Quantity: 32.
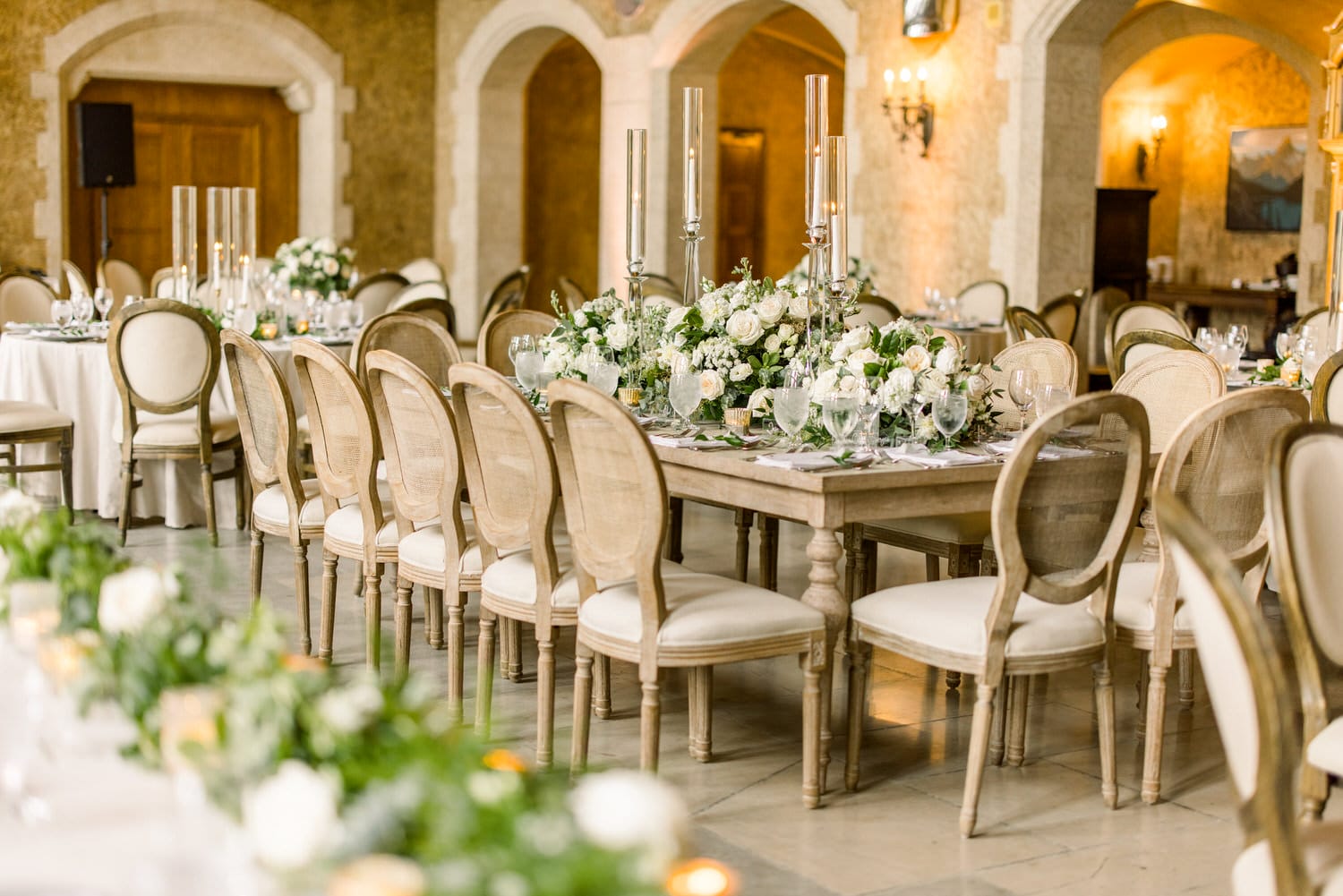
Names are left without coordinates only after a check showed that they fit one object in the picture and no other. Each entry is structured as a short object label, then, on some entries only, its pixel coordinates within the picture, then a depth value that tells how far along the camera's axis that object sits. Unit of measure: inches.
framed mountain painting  546.0
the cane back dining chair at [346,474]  165.9
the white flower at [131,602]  69.3
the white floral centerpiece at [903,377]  152.2
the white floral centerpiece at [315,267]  343.3
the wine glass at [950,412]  150.5
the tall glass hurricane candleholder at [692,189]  182.4
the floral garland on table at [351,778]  49.4
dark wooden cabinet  491.8
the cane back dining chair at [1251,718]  76.0
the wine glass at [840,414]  144.6
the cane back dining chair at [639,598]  130.8
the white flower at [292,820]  50.2
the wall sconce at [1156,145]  577.0
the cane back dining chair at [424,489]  154.1
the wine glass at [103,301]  294.0
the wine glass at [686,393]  164.4
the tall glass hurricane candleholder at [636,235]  180.5
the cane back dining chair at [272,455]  176.4
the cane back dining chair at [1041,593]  129.6
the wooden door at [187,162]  506.6
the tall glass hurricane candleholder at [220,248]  303.7
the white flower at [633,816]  50.2
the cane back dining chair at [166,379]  247.8
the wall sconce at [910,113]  379.9
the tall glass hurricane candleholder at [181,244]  304.5
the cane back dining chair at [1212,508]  136.8
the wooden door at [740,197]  608.7
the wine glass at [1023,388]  160.9
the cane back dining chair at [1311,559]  104.3
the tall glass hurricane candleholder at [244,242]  301.3
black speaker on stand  441.4
